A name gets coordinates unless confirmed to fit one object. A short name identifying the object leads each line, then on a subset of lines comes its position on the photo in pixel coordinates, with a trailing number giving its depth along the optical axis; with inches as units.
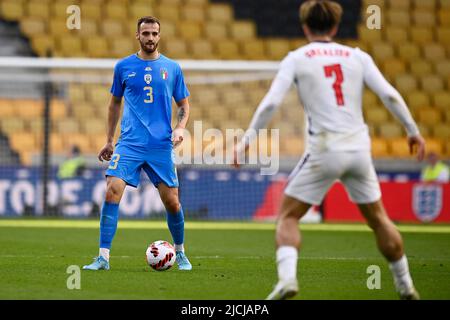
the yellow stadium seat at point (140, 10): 951.6
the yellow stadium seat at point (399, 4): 1022.4
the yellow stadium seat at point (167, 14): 963.3
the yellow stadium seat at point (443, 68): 994.1
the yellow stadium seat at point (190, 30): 953.5
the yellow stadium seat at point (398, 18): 1012.5
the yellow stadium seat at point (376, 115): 911.0
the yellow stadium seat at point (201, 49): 938.7
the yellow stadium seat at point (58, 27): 912.3
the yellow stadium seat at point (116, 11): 945.5
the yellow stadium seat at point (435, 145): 897.5
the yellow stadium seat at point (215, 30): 962.1
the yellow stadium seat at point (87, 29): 920.3
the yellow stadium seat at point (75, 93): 811.4
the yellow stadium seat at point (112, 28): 928.3
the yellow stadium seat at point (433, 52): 1003.3
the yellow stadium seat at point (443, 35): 1019.0
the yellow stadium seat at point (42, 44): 891.4
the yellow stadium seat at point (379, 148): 866.1
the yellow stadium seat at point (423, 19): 1023.0
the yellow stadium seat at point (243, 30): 971.3
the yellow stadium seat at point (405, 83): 958.4
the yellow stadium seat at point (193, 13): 970.7
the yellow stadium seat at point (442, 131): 924.6
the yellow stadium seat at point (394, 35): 1001.5
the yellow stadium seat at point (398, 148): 873.5
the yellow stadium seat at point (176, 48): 927.0
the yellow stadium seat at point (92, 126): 816.3
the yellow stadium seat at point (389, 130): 894.7
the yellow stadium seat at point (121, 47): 913.5
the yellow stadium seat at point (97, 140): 810.8
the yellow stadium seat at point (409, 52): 992.9
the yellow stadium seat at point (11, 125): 789.9
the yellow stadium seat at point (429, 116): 936.3
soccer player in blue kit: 343.6
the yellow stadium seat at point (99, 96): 817.5
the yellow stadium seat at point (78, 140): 805.2
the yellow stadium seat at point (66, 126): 808.3
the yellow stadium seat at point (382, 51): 979.3
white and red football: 341.4
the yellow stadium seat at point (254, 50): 958.4
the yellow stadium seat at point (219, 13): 979.9
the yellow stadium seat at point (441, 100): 963.3
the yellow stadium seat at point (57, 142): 796.0
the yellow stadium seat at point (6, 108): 798.0
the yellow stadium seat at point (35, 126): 787.4
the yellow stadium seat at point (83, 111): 811.4
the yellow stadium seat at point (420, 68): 984.3
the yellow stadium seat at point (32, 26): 898.7
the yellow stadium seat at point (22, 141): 786.2
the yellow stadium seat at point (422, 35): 1010.7
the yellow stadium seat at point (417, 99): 952.9
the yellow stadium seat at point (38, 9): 915.4
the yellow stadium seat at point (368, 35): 983.0
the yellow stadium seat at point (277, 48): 957.8
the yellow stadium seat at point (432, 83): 975.6
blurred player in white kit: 246.8
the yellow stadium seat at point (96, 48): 908.0
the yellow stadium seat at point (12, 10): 898.7
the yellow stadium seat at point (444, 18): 1031.0
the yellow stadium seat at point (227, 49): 948.0
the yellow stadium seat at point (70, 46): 900.6
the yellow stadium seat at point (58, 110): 810.2
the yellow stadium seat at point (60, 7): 925.2
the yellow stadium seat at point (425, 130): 915.4
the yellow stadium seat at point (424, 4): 1029.2
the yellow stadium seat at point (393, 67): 966.4
